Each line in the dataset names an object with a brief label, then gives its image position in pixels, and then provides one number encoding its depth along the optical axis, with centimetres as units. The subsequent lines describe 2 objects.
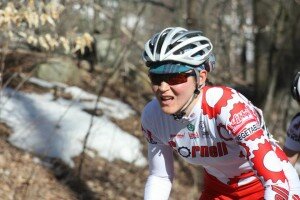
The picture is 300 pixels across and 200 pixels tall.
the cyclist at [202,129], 511
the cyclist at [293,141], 718
